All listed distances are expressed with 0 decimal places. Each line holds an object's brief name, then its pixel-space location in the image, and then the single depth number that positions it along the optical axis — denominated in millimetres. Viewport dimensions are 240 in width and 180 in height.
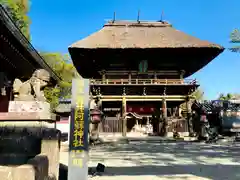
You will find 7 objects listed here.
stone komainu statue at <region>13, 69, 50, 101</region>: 3115
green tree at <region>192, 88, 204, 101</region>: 34748
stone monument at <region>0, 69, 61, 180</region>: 2326
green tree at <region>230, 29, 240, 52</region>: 11043
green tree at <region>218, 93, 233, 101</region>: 28736
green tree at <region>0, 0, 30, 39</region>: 13573
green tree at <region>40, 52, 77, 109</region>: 25208
